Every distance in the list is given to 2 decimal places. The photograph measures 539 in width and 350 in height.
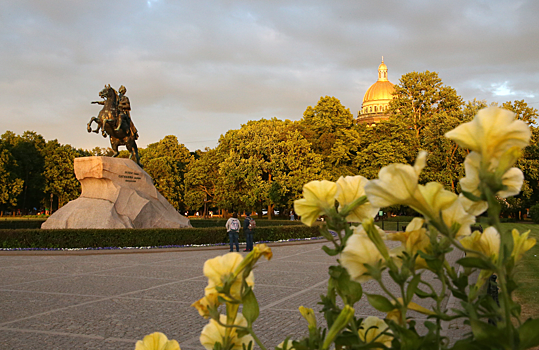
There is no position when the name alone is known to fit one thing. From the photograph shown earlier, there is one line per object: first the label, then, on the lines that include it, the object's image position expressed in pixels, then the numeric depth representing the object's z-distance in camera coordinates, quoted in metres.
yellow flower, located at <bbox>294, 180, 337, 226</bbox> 1.04
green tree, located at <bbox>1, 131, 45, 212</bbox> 55.12
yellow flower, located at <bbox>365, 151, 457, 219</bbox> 0.78
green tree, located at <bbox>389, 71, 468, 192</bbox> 40.31
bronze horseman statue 22.16
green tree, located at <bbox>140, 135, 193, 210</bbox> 59.16
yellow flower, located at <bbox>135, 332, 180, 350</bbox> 1.08
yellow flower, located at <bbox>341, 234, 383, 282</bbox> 0.90
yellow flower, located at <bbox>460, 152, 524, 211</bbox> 0.77
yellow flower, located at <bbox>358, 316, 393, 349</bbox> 1.04
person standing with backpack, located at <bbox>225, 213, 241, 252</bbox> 17.34
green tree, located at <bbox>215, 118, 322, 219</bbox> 38.12
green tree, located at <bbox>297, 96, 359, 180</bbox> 42.12
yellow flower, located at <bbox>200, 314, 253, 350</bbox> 1.06
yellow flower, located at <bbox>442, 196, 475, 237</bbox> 0.85
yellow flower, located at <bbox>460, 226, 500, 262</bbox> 0.89
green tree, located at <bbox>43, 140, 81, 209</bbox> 56.53
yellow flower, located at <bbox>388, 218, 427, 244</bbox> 0.94
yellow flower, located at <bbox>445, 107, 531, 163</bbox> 0.73
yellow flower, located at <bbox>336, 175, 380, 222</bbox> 1.04
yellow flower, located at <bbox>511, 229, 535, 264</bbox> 0.87
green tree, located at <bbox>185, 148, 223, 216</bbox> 53.84
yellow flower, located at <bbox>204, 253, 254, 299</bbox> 0.98
